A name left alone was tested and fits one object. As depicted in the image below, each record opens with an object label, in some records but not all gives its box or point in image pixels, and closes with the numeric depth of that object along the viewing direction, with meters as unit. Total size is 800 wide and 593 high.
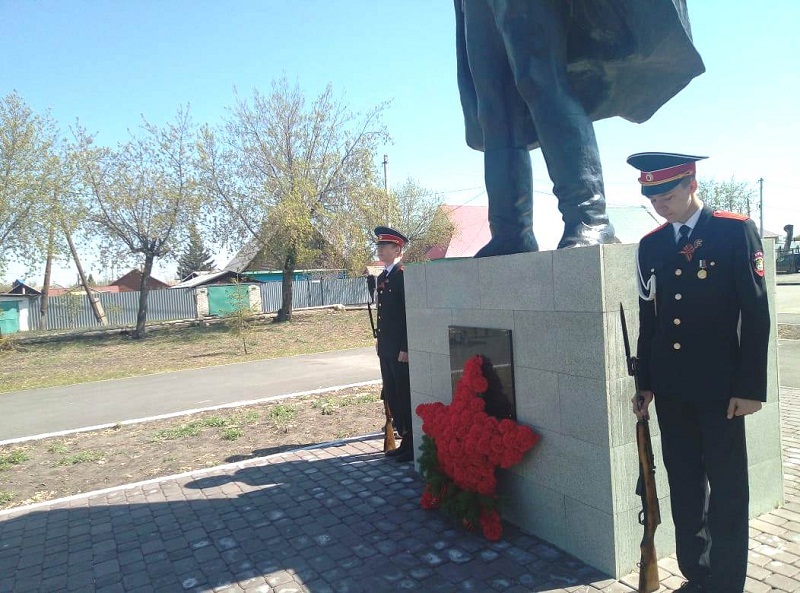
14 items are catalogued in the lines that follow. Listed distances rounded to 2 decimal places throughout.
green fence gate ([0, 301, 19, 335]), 26.66
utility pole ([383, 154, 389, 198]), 24.02
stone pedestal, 2.62
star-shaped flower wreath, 3.10
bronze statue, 3.03
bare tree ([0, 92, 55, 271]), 17.20
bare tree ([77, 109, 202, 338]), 18.67
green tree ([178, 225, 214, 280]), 19.86
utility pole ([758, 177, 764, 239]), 34.87
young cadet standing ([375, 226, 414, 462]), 4.86
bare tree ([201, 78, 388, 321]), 19.88
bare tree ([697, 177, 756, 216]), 35.72
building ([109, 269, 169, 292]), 56.34
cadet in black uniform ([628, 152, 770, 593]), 2.14
